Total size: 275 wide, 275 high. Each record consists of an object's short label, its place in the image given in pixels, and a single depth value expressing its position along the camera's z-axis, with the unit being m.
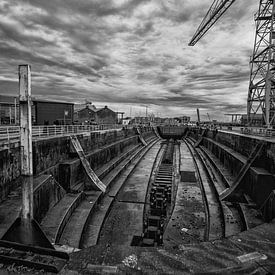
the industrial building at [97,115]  54.25
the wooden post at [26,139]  5.60
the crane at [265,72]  32.27
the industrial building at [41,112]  27.77
